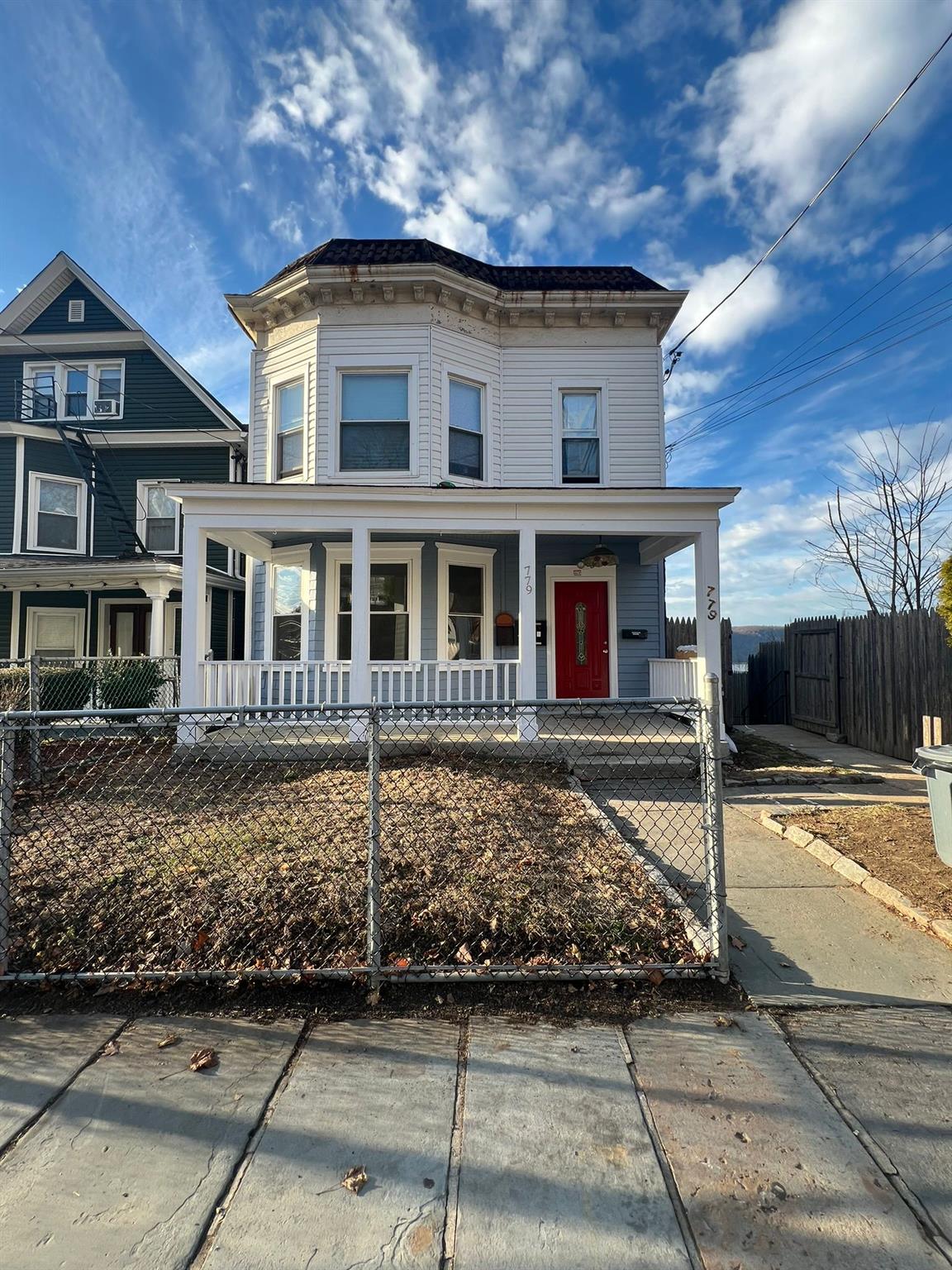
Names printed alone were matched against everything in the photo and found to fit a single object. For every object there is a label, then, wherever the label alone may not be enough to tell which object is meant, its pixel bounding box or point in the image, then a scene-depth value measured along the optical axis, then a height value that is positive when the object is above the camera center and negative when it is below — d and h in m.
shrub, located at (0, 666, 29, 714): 8.32 -0.38
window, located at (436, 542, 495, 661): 9.84 +1.00
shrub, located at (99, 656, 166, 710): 10.58 -0.37
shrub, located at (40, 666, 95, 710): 9.58 -0.41
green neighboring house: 13.91 +4.73
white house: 9.26 +3.38
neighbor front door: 14.36 +0.80
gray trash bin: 4.02 -0.82
